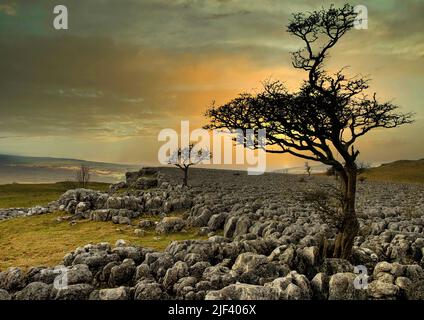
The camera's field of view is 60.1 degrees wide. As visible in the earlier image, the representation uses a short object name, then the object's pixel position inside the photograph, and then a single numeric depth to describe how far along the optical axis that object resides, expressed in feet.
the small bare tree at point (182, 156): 227.81
